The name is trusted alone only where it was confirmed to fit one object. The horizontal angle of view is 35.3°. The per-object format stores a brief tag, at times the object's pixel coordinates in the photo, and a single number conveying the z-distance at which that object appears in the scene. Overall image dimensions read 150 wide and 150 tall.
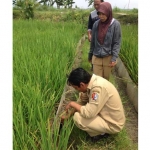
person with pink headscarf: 2.53
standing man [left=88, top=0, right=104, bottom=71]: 3.53
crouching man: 1.86
